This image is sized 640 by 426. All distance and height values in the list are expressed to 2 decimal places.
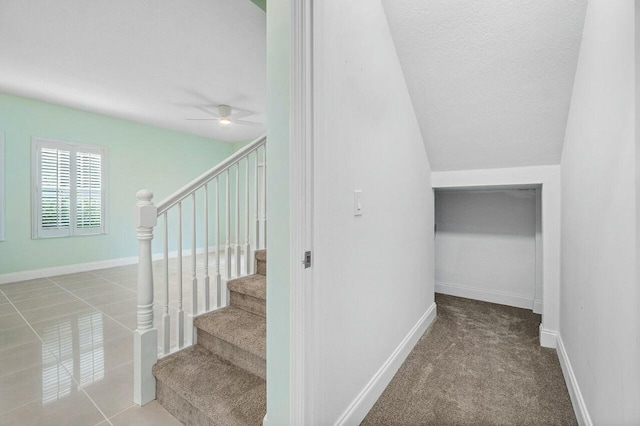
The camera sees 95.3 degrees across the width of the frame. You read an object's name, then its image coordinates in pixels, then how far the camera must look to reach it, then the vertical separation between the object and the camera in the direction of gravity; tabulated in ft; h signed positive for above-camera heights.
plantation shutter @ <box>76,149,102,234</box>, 14.83 +1.19
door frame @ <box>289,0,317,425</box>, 3.40 +0.17
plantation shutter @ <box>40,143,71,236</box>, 13.79 +1.14
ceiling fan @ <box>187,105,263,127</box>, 13.91 +4.99
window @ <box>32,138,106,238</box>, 13.69 +1.26
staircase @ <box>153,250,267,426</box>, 4.47 -2.86
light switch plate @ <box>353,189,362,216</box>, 4.45 +0.16
